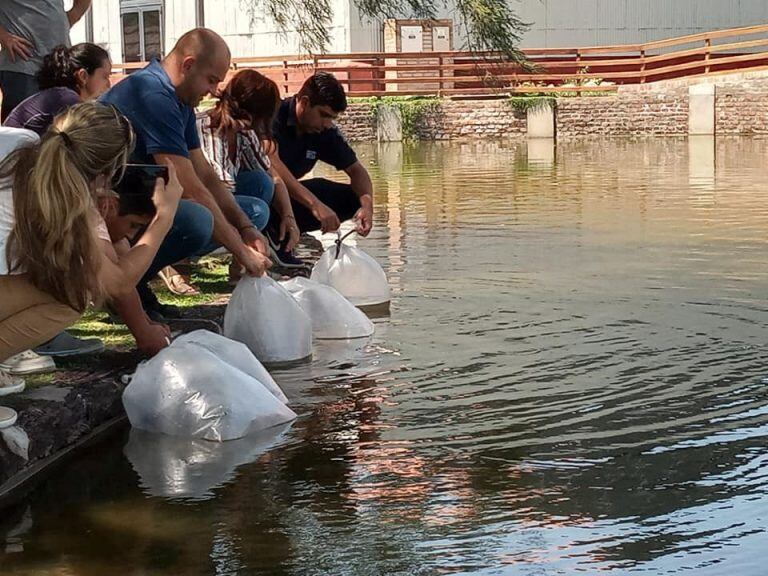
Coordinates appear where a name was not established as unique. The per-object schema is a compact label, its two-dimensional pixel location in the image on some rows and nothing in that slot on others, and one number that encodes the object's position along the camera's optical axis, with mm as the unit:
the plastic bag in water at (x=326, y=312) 6027
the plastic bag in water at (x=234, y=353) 4613
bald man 5289
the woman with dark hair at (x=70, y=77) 5465
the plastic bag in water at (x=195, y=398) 4344
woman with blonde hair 3609
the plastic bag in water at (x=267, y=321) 5516
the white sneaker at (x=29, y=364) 4629
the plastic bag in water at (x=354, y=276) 6824
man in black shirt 7258
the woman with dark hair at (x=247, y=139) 6676
